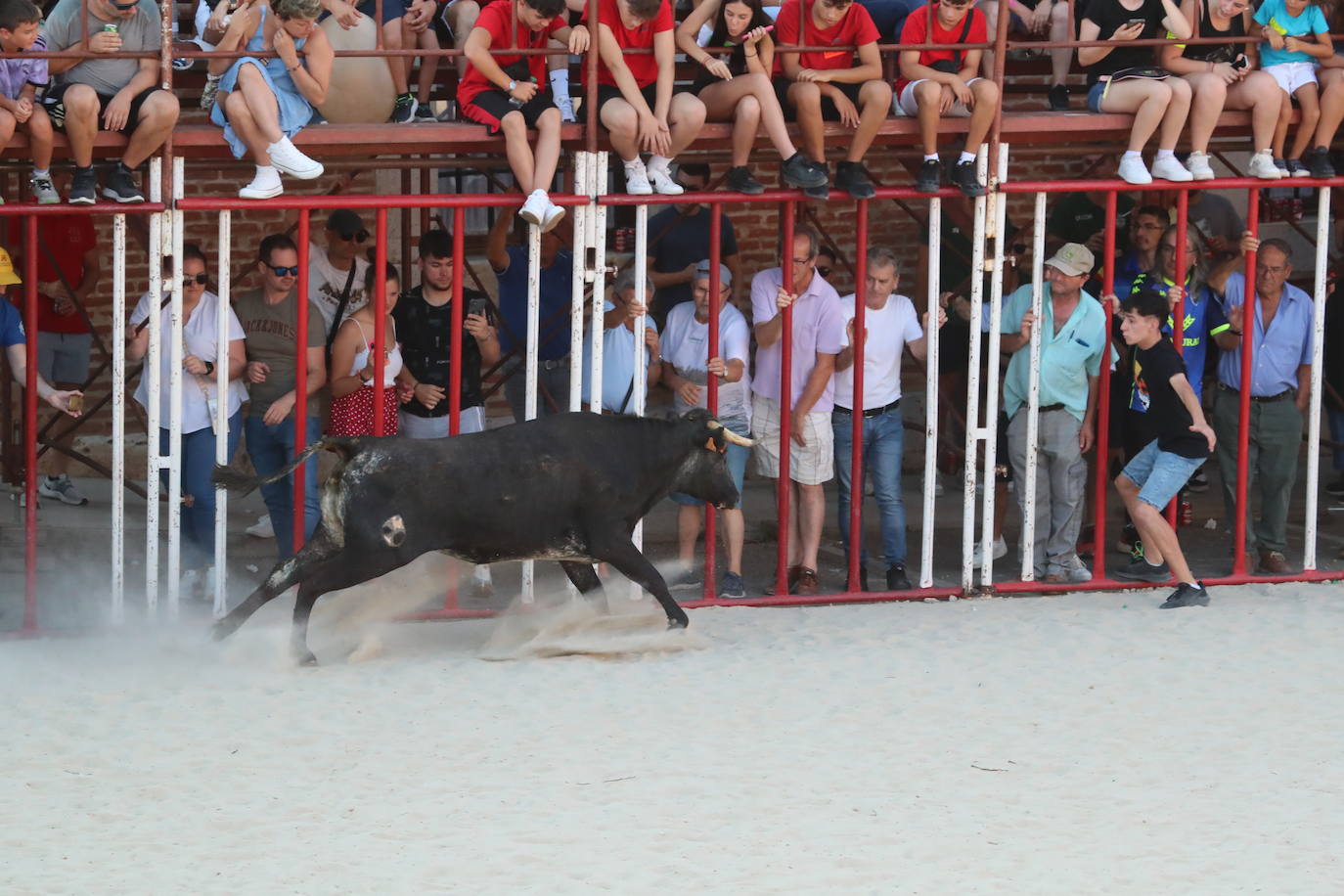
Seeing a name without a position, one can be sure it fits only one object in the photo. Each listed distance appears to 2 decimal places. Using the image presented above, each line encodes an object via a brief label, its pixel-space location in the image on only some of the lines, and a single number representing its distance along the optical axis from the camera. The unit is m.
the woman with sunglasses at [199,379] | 19.56
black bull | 17.75
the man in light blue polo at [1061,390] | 20.94
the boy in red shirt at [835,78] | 19.67
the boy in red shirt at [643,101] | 19.33
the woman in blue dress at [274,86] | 18.52
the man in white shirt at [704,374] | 20.44
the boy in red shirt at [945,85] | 19.89
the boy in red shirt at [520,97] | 19.02
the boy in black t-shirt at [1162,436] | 20.08
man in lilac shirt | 20.41
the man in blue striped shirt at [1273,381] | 21.67
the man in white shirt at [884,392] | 20.84
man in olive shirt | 19.91
